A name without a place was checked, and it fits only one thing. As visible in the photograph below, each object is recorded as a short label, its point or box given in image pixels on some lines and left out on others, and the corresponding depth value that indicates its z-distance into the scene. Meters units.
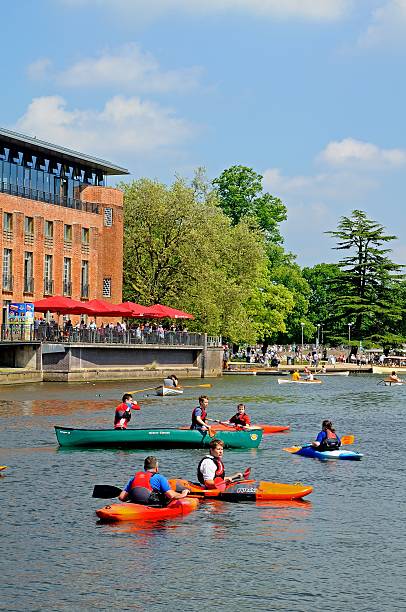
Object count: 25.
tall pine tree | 130.25
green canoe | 37.25
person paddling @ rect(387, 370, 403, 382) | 94.18
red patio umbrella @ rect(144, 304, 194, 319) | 83.94
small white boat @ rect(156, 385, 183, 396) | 66.56
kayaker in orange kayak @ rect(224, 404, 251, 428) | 39.64
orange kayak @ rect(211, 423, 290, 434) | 39.56
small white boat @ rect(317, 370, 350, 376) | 110.38
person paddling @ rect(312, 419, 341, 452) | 36.78
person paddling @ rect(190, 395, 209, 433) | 38.00
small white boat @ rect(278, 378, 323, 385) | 88.94
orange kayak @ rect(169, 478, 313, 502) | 27.88
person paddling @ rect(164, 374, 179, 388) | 67.94
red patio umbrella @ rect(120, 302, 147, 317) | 81.75
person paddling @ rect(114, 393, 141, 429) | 39.31
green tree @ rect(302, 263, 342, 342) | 164.38
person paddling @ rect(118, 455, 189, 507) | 25.56
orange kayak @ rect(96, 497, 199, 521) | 25.16
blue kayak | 36.62
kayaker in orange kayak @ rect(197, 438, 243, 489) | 27.81
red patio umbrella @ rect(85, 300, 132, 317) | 77.34
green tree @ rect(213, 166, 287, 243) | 123.06
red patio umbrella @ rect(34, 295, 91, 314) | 74.88
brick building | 83.19
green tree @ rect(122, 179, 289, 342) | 92.19
